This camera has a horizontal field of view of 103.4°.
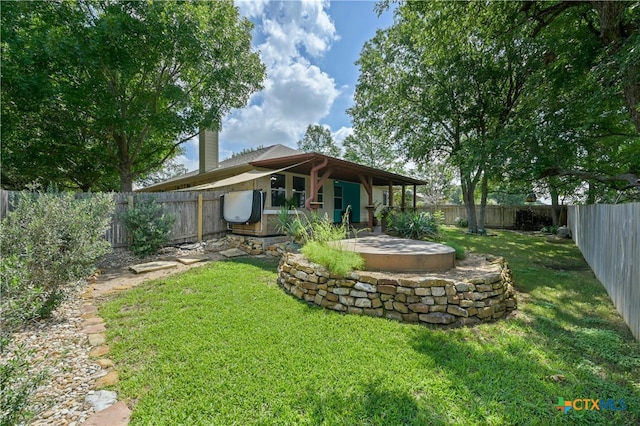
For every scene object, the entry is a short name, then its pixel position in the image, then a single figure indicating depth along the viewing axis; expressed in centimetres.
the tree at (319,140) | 3002
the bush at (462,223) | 1823
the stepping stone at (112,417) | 190
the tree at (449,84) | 718
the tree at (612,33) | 565
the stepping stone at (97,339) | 296
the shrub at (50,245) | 326
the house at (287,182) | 805
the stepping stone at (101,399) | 207
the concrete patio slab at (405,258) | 455
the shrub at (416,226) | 822
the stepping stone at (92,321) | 343
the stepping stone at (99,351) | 274
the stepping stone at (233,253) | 745
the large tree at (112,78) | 797
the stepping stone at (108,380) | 230
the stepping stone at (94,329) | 323
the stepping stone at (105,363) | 257
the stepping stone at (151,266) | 587
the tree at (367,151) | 2577
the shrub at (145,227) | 714
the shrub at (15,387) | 158
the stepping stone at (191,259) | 651
